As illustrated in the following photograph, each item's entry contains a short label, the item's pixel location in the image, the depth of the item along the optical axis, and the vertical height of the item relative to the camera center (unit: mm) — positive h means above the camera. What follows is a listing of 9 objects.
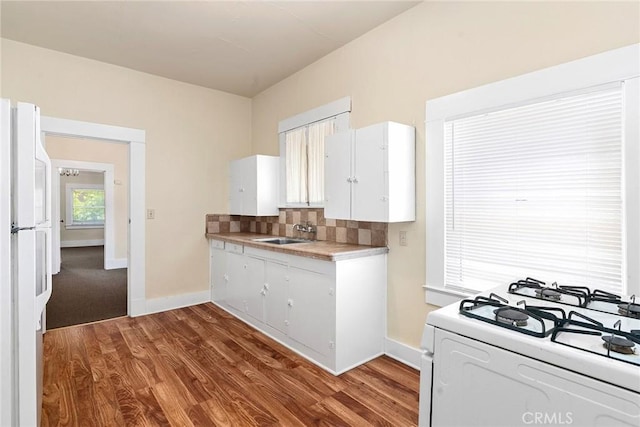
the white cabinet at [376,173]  2352 +290
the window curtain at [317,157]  3299 +566
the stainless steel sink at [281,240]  3539 -330
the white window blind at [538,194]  1659 +98
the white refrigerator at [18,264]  1271 -218
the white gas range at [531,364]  824 -443
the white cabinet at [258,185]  3814 +307
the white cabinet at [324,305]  2391 -776
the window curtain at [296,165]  3558 +518
